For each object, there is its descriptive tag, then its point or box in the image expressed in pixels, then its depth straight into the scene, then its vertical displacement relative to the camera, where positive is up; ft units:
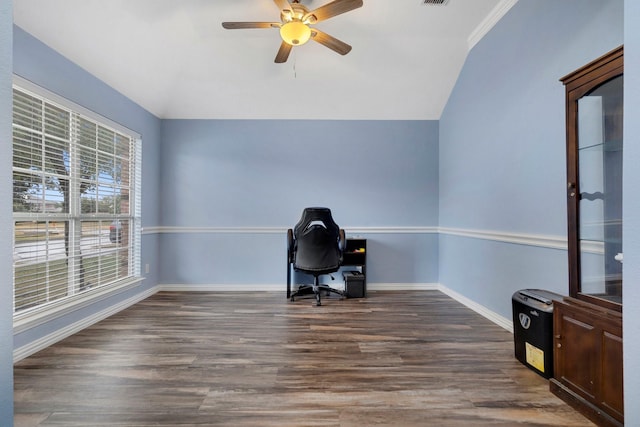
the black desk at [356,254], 12.60 -1.68
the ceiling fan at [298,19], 7.13 +5.04
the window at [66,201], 7.07 +0.42
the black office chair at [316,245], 11.15 -1.15
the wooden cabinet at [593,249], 4.59 -0.60
